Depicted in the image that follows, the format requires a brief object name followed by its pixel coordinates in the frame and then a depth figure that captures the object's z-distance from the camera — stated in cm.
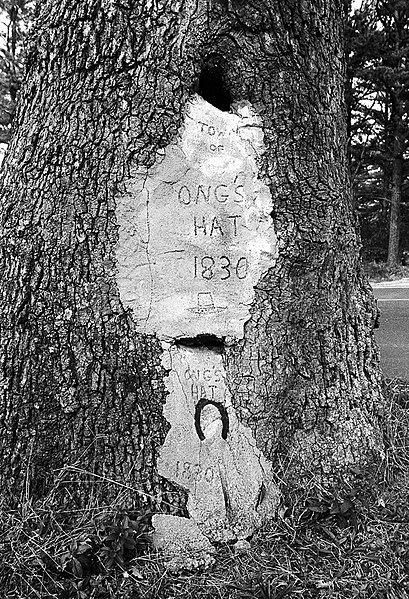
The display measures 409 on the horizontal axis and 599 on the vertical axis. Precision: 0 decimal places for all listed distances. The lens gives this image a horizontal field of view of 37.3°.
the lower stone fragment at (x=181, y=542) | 203
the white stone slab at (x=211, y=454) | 206
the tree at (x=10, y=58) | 1642
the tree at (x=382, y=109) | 1905
